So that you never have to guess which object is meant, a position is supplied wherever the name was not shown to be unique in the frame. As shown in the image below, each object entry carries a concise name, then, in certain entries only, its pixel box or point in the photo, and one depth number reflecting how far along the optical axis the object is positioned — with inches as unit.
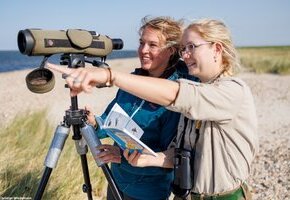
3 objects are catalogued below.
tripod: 77.0
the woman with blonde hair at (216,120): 59.4
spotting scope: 67.9
